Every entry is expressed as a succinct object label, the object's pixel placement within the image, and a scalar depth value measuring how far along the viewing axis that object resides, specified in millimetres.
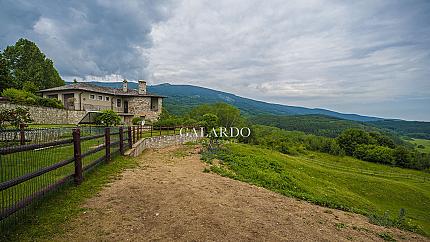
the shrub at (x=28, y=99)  21172
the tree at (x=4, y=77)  30702
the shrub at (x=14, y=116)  11930
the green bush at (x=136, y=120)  30197
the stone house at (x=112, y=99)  28766
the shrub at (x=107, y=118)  22500
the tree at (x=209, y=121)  26825
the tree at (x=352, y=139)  67875
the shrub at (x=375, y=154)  58562
